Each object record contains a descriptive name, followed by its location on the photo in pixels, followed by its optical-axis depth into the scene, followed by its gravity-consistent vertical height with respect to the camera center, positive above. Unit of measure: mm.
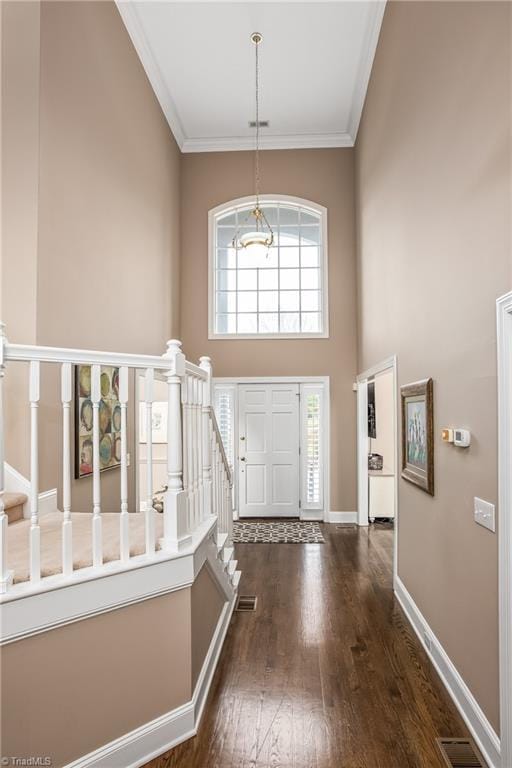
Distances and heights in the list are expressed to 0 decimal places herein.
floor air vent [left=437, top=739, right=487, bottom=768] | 2172 -1610
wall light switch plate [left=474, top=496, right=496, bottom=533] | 2203 -518
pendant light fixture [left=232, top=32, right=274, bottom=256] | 5680 +2594
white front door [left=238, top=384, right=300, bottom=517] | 7023 -678
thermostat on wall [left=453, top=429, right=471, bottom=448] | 2529 -179
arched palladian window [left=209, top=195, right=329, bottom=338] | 7109 +1931
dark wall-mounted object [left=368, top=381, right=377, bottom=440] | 7031 -161
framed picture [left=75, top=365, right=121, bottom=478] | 3598 -140
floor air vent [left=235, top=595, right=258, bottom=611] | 3887 -1629
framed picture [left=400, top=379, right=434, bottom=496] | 3203 -217
